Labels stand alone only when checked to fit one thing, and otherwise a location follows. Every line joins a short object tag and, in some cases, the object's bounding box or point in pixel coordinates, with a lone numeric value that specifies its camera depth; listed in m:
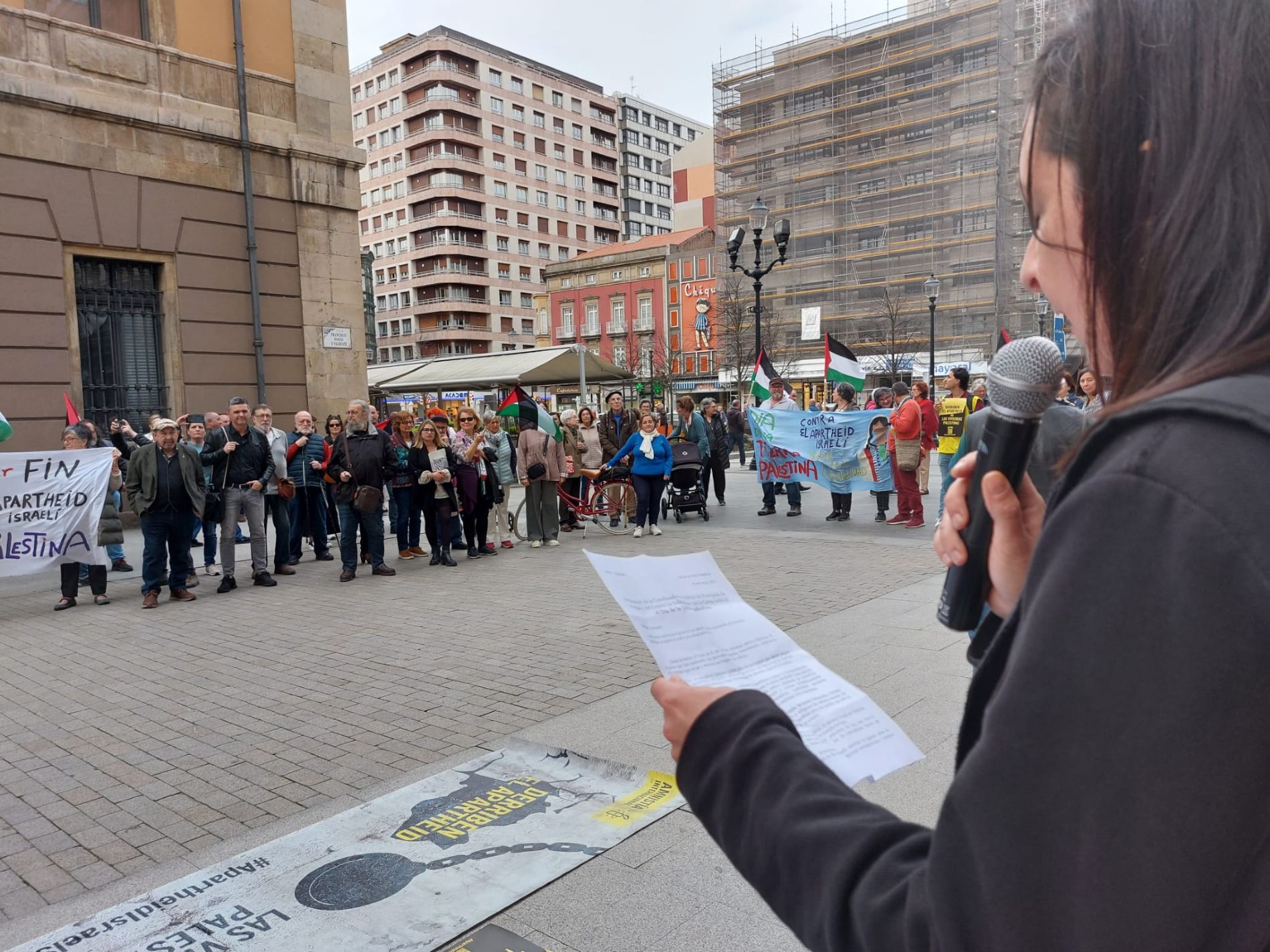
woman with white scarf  12.62
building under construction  46.50
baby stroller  13.86
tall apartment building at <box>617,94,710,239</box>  94.62
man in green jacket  8.91
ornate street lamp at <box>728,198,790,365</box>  17.92
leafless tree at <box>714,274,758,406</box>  50.66
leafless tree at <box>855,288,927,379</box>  48.28
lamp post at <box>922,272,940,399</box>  32.19
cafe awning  21.80
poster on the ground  2.95
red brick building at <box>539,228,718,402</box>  69.00
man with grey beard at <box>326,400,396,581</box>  10.27
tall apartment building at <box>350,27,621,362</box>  78.56
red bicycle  13.55
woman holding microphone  0.62
